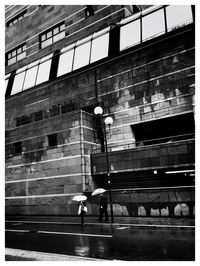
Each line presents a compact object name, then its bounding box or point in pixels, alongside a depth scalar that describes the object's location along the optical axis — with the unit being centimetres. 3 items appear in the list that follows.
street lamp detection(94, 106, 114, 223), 1490
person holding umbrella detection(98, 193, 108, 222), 1456
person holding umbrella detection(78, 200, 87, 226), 1350
